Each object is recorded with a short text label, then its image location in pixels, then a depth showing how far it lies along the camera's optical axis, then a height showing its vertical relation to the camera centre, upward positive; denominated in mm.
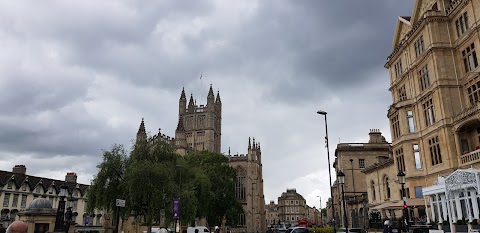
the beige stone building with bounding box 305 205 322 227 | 179612 -981
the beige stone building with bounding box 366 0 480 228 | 27573 +9639
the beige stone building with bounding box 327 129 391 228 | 53562 +7390
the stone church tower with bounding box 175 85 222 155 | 114938 +28902
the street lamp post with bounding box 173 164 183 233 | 36900 +3189
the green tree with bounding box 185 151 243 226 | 58844 +3996
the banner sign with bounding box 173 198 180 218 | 32031 +616
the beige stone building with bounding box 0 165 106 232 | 56250 +3703
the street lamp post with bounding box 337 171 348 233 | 25169 +2382
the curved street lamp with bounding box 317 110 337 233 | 26784 +6382
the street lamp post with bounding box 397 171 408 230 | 24098 +2186
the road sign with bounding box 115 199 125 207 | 22534 +654
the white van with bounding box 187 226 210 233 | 36991 -1684
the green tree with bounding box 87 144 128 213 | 32875 +2621
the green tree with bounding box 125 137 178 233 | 31719 +2934
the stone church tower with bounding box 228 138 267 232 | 92562 +6087
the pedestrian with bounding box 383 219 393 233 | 23442 -987
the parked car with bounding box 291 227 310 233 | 26844 -1286
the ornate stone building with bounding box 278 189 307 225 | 147125 +2100
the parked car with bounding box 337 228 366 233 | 27764 -1362
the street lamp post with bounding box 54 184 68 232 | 21641 +185
